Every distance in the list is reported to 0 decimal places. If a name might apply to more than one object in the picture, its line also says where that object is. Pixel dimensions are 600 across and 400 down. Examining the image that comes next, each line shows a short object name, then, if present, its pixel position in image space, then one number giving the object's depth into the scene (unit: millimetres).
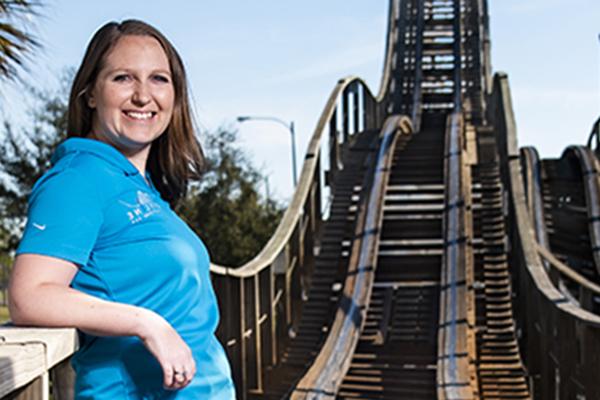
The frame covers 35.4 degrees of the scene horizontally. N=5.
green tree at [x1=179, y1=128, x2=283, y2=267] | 24217
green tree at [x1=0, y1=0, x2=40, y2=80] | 5625
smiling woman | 1400
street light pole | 23281
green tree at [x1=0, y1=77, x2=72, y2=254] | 21391
